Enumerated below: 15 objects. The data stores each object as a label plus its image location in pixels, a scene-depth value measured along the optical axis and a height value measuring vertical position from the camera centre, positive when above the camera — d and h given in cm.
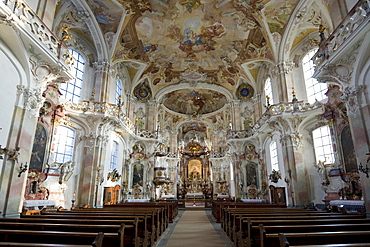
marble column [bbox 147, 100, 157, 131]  2348 +711
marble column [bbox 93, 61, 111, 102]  1572 +705
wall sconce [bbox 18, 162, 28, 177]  779 +58
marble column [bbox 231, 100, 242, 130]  2303 +710
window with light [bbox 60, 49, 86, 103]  1440 +643
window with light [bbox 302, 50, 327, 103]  1415 +629
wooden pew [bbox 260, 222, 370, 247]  428 -73
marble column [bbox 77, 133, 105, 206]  1358 +99
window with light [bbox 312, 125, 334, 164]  1326 +247
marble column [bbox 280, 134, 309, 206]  1336 +71
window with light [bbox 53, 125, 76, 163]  1342 +249
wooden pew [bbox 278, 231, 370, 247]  359 -79
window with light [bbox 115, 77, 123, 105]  1886 +801
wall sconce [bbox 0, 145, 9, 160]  718 +107
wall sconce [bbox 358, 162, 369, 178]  779 +61
